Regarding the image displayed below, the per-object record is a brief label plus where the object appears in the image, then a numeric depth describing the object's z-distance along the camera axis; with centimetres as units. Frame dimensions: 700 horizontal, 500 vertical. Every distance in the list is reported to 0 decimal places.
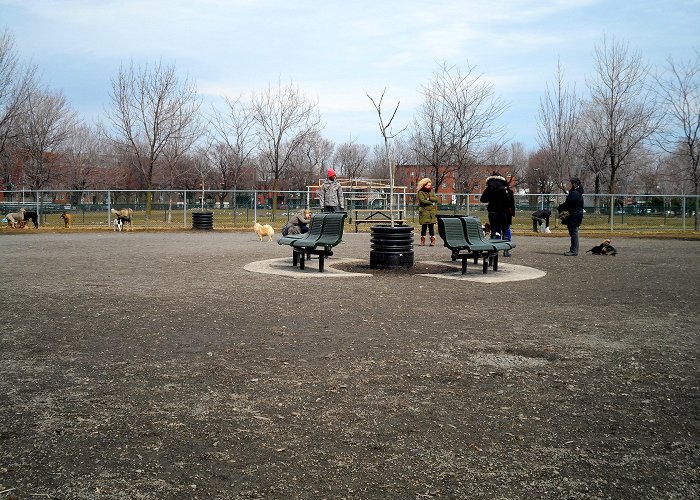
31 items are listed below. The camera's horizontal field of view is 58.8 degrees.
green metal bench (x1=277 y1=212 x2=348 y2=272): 1175
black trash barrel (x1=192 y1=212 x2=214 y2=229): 2767
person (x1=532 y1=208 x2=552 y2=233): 2670
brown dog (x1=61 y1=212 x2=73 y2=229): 2759
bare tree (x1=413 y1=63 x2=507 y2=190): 3141
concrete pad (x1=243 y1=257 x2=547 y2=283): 1128
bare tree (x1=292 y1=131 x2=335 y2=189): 8038
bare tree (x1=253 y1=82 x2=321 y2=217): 3678
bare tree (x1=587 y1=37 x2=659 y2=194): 3190
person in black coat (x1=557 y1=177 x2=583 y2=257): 1565
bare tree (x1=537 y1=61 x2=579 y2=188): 3688
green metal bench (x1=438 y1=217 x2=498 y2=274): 1142
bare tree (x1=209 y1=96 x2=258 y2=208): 4319
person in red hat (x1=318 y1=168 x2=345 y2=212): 1653
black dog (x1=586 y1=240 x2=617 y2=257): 1611
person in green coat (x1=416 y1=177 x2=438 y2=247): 1692
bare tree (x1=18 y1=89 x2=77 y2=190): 4259
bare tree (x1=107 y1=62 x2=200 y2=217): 3575
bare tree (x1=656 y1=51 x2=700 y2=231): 3244
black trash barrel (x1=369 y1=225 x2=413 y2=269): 1208
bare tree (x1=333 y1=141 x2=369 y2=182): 9588
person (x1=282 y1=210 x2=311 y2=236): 1750
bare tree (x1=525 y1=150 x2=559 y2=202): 7878
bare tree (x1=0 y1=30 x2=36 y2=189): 3050
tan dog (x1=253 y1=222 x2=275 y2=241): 2098
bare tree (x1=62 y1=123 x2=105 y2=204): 5778
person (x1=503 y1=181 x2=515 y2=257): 1471
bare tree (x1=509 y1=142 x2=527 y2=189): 10062
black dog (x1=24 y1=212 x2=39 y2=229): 2744
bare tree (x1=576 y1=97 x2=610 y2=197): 3728
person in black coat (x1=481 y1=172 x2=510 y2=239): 1451
